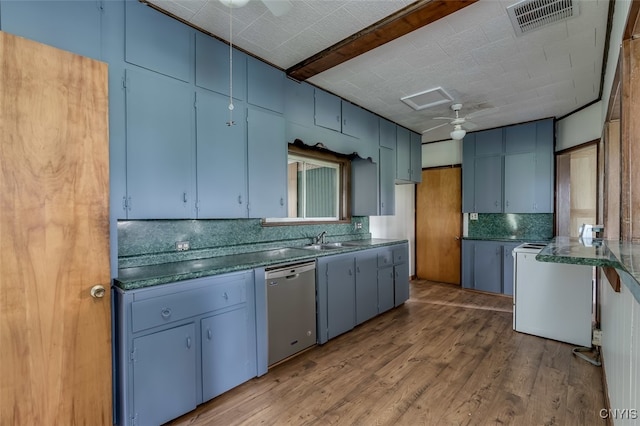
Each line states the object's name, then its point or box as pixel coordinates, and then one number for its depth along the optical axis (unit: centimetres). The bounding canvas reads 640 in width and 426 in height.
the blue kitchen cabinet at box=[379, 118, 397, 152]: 449
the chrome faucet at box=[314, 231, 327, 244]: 381
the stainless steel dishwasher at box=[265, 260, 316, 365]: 252
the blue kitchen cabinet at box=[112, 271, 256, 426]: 176
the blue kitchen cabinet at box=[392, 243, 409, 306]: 417
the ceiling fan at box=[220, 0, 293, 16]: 161
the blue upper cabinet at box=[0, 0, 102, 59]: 161
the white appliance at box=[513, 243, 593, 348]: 293
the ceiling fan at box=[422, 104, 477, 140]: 376
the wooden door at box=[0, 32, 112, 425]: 150
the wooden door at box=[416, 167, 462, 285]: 561
